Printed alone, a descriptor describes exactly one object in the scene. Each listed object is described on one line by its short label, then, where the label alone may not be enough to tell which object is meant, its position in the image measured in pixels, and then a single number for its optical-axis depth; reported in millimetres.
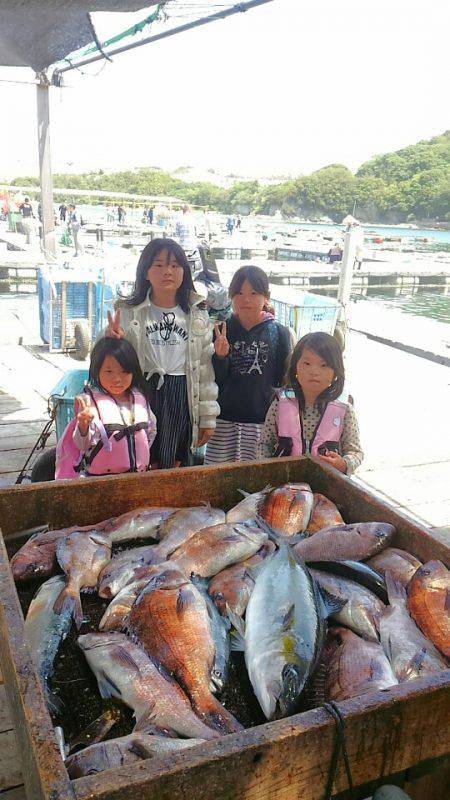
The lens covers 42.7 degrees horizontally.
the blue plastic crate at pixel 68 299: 9664
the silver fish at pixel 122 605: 1693
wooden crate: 1030
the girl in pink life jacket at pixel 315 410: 2971
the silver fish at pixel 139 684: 1344
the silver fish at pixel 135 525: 2182
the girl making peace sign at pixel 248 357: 3588
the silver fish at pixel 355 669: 1435
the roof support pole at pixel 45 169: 10492
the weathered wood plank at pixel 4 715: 2424
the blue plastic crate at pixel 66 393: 4480
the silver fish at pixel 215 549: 1976
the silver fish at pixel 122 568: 1879
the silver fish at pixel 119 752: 1176
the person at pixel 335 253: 30602
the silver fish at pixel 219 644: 1521
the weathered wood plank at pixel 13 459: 5246
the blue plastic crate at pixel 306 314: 8461
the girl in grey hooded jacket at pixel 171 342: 3406
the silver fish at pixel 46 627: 1585
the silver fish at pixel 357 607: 1704
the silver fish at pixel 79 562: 1786
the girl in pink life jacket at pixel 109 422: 2996
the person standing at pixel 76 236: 21527
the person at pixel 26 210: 35903
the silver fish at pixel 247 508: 2293
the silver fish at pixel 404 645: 1522
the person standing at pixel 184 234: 15078
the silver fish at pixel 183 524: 2090
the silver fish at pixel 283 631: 1408
